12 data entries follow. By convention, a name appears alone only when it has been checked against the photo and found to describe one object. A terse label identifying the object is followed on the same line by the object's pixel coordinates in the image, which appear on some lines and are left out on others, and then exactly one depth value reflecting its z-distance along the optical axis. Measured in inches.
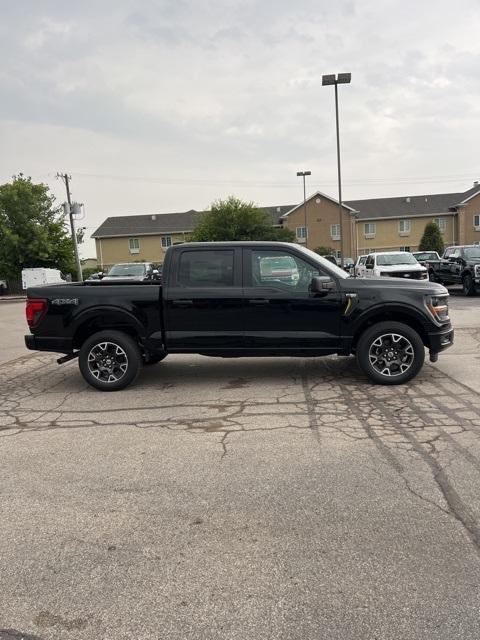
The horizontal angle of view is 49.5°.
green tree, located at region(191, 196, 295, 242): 1873.8
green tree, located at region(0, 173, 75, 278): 1451.8
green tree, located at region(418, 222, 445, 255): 2093.0
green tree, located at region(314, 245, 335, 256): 2094.5
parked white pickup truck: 762.2
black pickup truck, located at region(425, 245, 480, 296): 757.3
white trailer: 1369.3
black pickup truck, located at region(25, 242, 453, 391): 262.1
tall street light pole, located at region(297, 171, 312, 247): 1808.6
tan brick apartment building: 2330.2
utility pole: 1429.0
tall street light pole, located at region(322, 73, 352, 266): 959.0
